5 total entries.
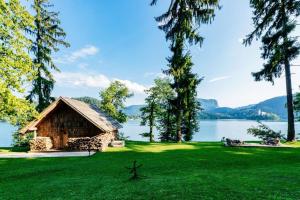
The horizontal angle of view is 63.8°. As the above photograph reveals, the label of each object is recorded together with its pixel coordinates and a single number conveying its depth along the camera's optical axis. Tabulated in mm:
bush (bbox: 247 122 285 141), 23094
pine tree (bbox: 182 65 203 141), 33806
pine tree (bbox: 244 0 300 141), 21312
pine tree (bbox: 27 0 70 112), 29125
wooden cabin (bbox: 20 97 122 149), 25016
